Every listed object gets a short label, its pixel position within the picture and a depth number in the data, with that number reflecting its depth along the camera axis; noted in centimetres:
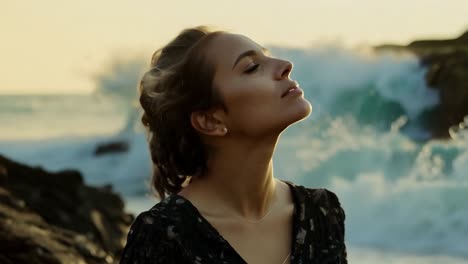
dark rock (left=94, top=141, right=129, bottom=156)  2580
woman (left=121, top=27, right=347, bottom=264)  257
